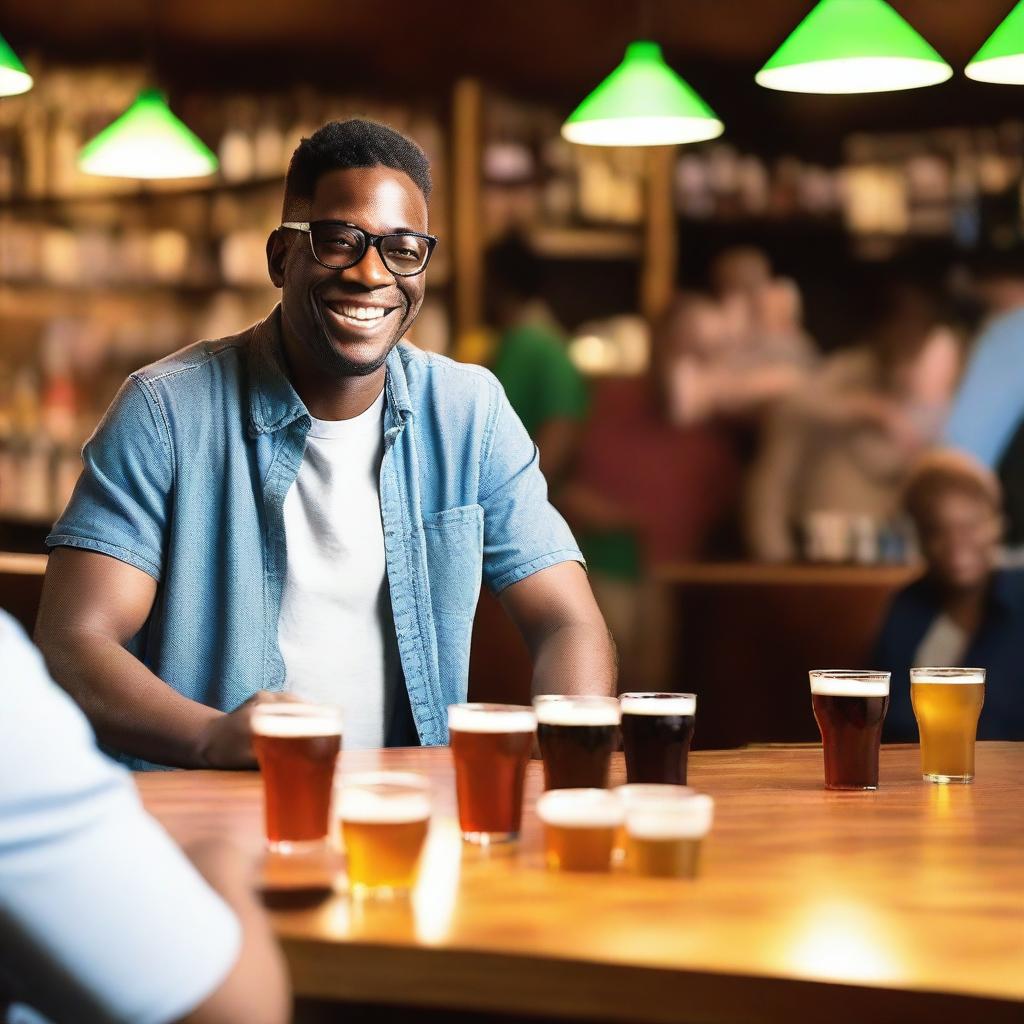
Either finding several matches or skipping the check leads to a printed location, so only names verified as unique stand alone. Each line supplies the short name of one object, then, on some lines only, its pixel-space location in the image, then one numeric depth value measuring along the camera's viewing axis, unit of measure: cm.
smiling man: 228
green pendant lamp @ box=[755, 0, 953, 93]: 299
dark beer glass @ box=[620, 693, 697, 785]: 171
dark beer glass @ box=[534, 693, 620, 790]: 162
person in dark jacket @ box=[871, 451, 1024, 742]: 422
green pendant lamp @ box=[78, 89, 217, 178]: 437
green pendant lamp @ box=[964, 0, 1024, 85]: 287
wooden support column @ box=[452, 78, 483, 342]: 594
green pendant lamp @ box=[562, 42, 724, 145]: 363
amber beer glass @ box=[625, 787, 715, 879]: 134
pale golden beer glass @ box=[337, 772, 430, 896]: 130
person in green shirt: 552
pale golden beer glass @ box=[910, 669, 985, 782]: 186
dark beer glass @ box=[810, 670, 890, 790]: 181
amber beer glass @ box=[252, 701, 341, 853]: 147
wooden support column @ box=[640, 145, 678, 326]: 603
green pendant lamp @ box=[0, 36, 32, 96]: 342
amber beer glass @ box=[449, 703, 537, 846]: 150
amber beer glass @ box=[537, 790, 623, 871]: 137
